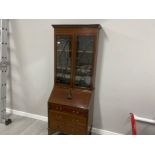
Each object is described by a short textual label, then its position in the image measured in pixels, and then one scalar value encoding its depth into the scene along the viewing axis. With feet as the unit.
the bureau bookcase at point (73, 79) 6.35
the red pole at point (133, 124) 5.67
